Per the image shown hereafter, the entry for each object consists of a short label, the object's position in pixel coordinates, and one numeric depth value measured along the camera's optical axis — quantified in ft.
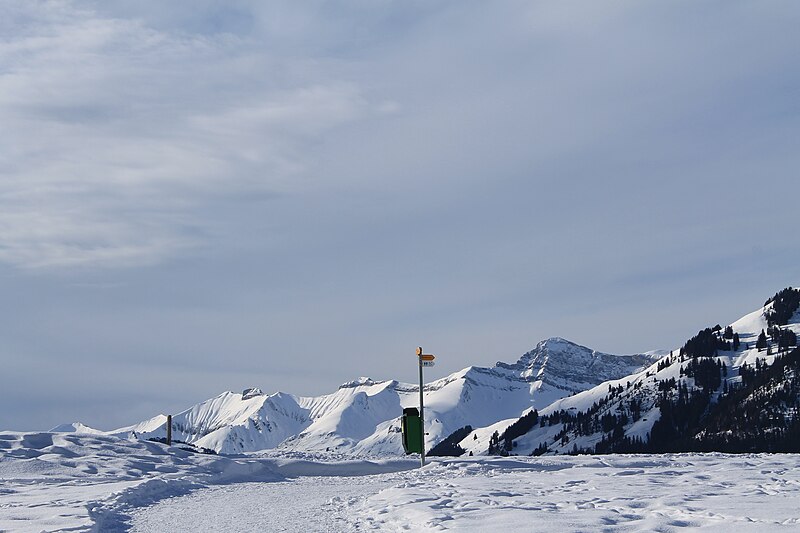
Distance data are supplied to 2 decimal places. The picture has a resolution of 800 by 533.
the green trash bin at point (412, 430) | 126.00
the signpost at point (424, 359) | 123.85
